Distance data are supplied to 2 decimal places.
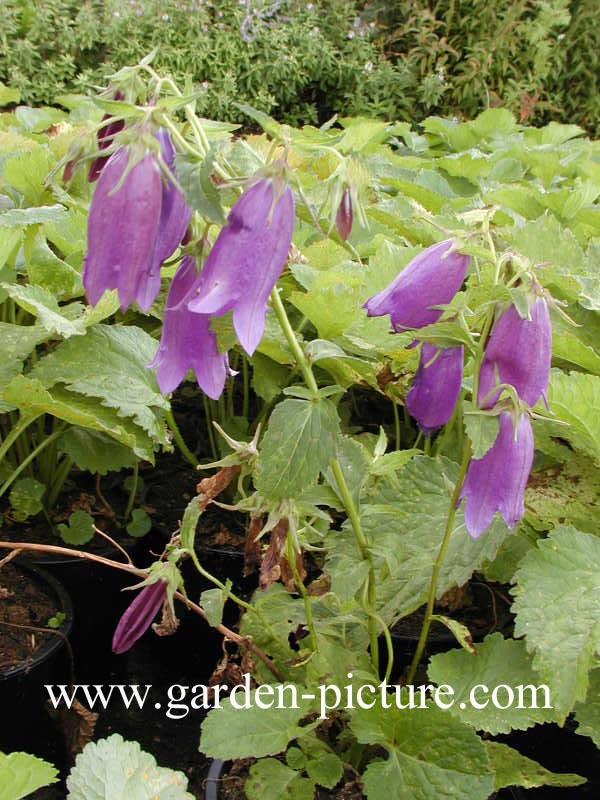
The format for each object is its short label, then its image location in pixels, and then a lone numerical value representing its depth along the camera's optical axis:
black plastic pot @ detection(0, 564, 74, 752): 0.62
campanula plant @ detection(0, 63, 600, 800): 0.41
